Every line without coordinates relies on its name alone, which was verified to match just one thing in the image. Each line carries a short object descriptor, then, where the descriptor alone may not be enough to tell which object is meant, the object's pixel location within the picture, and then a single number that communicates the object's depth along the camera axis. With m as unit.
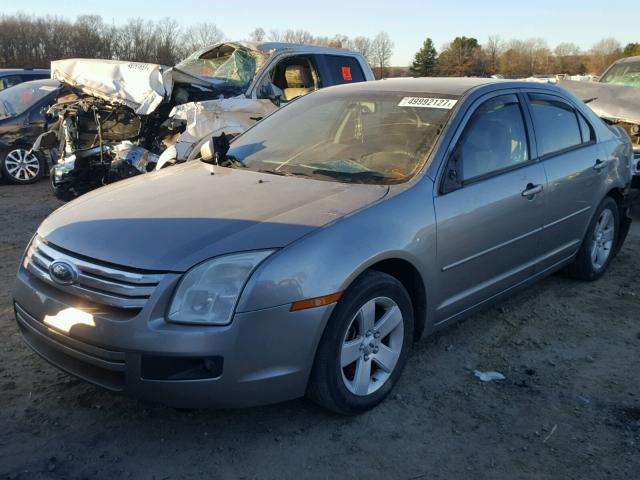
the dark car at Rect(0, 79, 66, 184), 9.59
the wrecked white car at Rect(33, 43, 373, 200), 7.59
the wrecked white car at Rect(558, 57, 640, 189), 8.48
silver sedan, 2.60
